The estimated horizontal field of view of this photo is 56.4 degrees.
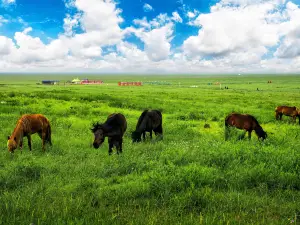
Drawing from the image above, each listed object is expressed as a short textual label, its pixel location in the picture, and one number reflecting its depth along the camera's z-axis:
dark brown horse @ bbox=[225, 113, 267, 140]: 13.40
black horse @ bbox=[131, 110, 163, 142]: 12.49
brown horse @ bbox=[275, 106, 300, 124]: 19.59
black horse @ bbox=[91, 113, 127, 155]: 9.68
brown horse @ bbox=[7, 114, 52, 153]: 10.12
